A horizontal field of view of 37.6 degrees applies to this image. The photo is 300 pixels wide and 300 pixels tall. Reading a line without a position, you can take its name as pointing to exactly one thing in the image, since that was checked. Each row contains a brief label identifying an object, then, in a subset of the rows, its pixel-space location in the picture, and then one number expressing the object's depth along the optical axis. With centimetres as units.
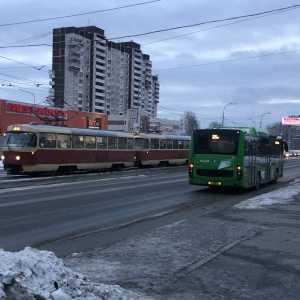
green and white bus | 1800
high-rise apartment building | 13862
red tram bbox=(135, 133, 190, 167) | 3856
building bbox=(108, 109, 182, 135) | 10059
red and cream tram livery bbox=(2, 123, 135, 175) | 2488
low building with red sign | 4731
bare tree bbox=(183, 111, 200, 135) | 14825
